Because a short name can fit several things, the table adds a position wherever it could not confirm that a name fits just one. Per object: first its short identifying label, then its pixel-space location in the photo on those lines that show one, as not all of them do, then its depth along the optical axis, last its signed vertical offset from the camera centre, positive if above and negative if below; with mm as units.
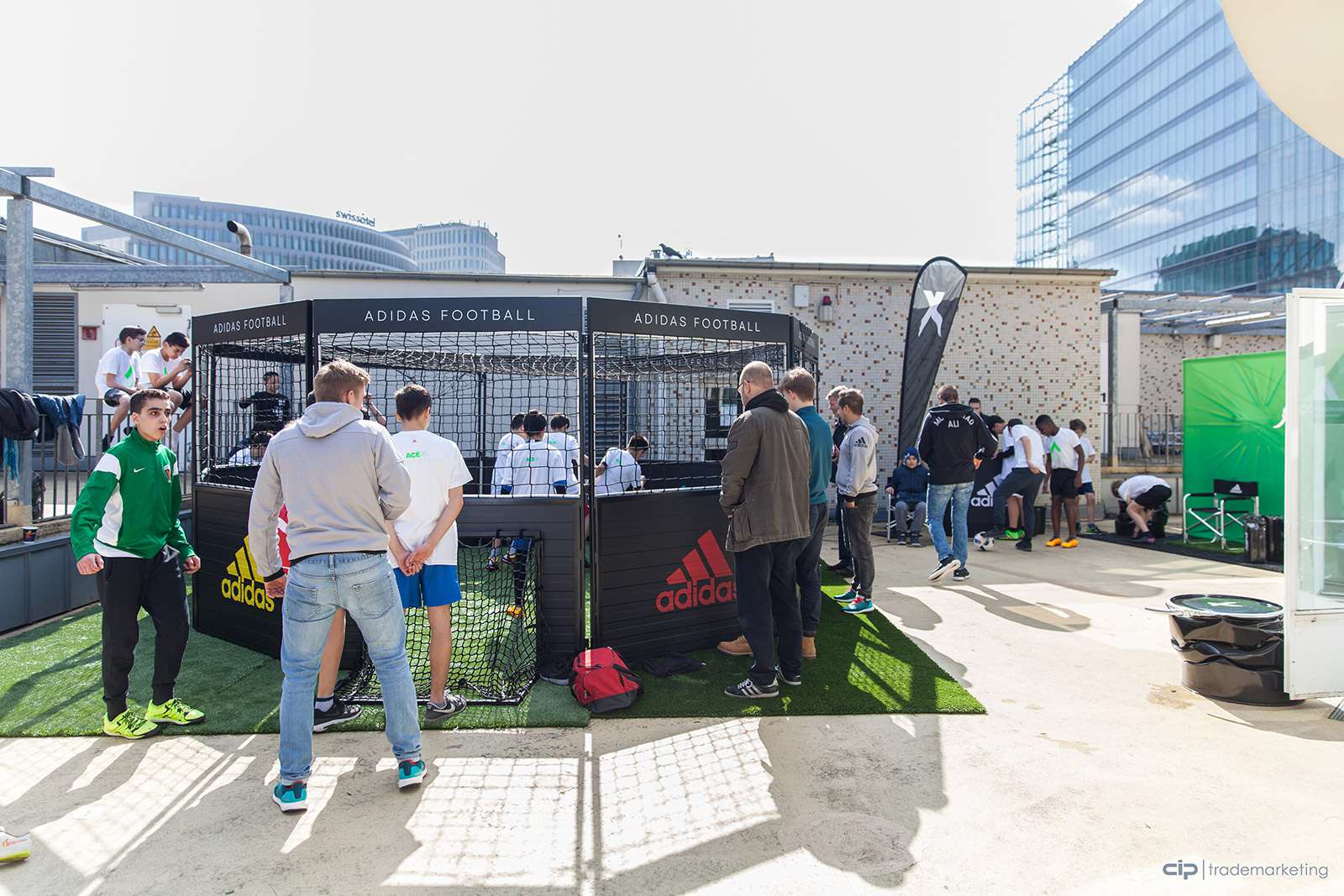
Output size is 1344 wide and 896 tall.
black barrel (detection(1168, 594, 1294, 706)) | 4242 -1184
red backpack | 4191 -1365
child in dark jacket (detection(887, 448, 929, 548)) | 10062 -628
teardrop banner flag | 10055 +1526
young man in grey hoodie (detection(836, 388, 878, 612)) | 6125 -376
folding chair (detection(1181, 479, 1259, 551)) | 9539 -884
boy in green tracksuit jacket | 3787 -581
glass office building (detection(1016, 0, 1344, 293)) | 42938 +18982
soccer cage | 4652 -589
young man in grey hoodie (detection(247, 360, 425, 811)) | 3021 -389
